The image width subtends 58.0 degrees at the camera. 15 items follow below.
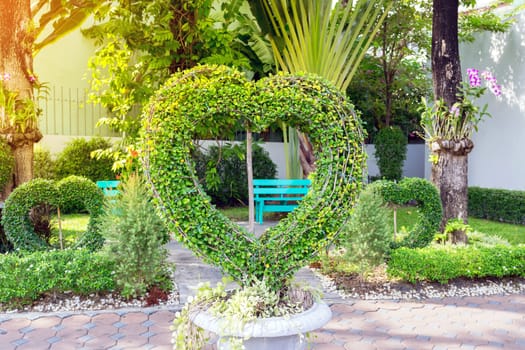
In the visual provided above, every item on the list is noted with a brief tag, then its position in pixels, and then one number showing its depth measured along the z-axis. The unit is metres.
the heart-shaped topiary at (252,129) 3.35
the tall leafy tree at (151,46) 7.56
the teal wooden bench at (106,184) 7.97
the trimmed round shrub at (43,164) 10.82
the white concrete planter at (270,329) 2.99
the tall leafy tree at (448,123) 6.77
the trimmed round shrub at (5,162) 6.56
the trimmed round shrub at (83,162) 11.11
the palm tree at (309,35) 8.54
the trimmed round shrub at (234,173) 12.59
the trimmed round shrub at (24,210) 5.59
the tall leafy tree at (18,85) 6.71
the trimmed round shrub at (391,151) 13.33
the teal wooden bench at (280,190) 9.80
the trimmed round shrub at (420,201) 5.88
